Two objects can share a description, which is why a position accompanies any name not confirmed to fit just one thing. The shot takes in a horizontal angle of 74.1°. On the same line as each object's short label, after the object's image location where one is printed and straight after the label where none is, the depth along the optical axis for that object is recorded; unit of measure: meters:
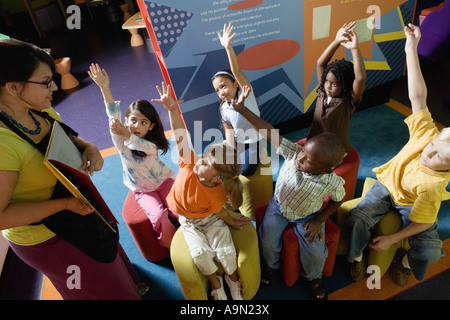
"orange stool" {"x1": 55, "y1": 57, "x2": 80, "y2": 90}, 5.23
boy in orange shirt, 1.72
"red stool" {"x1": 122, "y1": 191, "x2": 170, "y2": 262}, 2.11
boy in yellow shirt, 1.61
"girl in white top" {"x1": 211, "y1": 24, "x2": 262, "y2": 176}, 2.29
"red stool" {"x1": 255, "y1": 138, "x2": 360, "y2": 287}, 1.89
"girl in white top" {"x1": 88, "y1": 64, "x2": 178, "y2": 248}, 1.97
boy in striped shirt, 1.59
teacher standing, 1.18
